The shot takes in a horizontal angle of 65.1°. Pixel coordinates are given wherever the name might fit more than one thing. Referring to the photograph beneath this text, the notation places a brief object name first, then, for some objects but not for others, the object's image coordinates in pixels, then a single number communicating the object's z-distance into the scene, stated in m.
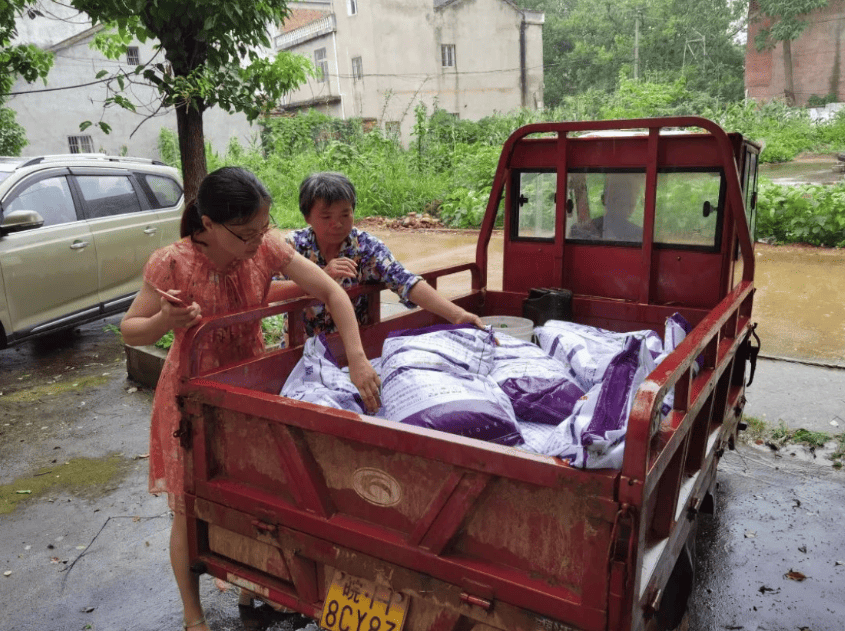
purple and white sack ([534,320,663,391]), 2.60
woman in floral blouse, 2.87
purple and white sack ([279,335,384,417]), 2.15
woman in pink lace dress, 2.09
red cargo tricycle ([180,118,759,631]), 1.46
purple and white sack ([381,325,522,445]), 1.90
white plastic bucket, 3.21
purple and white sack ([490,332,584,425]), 2.32
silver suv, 5.52
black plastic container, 3.47
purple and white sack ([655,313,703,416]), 2.70
